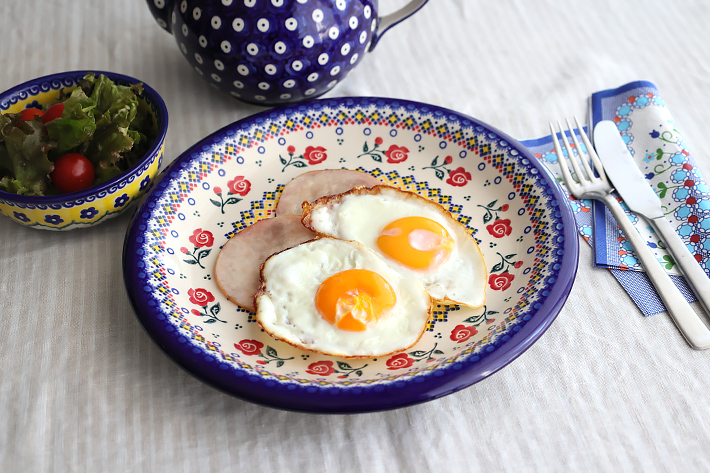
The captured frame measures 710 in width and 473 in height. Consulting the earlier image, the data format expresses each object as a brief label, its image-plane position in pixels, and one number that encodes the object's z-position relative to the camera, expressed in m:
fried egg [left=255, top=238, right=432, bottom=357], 0.66
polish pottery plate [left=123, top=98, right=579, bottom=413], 0.63
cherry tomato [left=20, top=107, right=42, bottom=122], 0.71
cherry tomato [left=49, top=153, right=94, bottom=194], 0.71
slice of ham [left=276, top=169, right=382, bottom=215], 0.75
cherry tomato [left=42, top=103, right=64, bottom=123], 0.72
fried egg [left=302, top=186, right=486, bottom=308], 0.69
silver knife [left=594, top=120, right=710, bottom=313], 0.70
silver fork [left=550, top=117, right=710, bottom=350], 0.68
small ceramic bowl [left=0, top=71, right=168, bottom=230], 0.70
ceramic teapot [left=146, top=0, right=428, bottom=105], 0.73
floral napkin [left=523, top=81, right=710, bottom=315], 0.72
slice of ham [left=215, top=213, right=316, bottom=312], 0.70
